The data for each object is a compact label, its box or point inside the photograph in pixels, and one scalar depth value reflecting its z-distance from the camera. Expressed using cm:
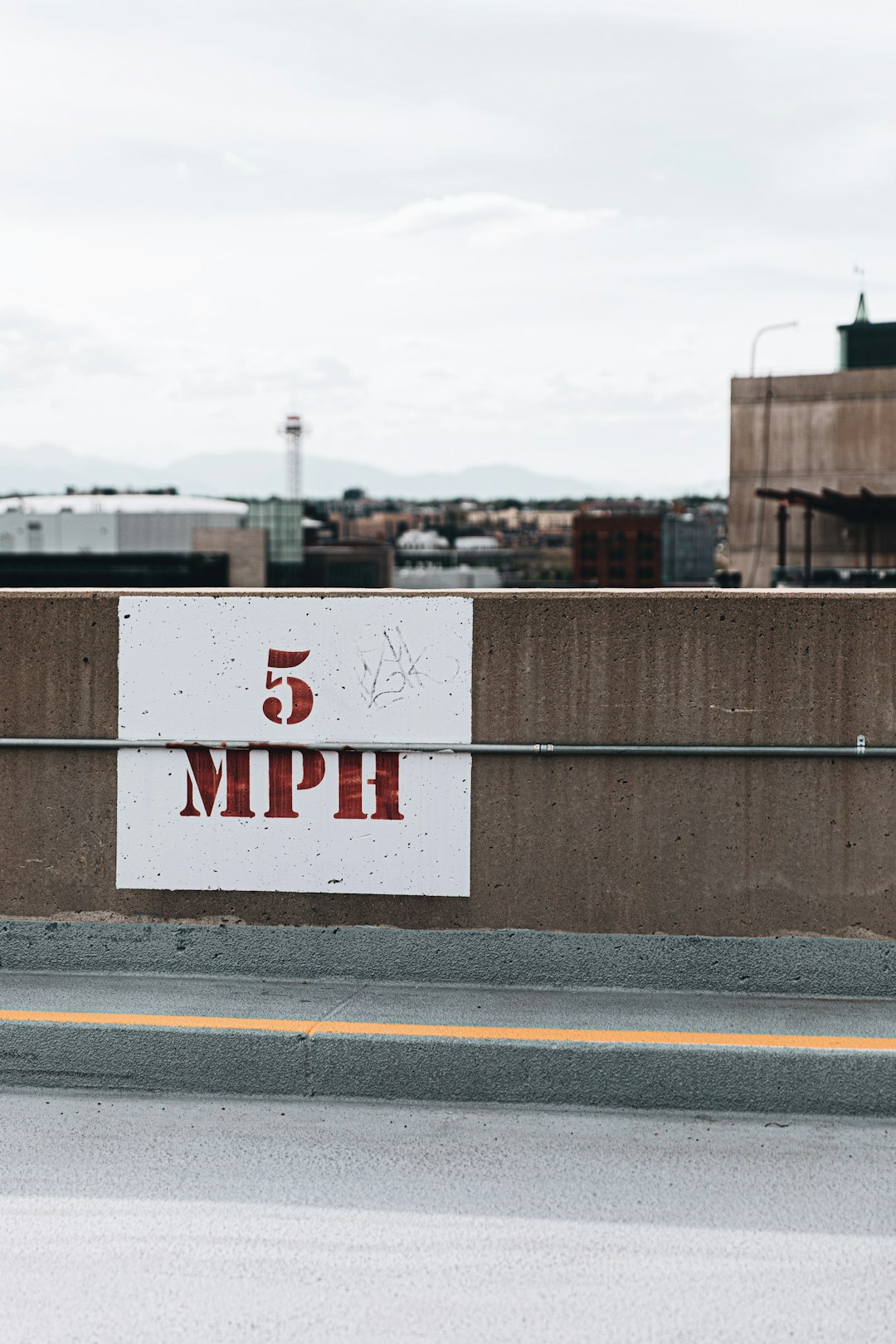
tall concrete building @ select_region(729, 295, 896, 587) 7581
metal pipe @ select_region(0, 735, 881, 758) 584
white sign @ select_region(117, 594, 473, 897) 612
